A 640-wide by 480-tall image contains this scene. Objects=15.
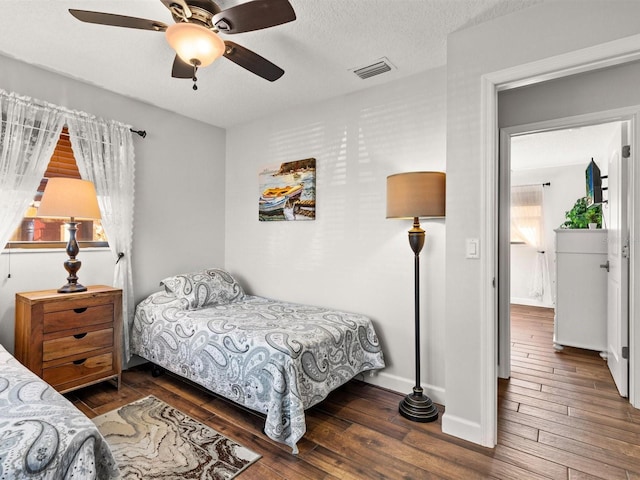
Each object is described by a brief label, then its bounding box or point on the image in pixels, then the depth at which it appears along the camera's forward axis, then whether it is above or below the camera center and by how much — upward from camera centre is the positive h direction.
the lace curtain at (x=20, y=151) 2.39 +0.66
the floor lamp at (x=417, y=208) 2.22 +0.23
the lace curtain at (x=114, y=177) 2.79 +0.56
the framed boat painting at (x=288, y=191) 3.25 +0.51
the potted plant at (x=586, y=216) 3.83 +0.32
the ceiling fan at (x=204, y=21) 1.53 +1.04
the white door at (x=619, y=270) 2.63 -0.20
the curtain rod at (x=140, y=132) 3.14 +1.02
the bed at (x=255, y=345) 2.03 -0.71
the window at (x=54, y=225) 2.56 +0.14
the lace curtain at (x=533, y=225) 6.02 +0.34
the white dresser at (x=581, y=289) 3.49 -0.47
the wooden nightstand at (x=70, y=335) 2.27 -0.66
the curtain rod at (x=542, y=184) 6.01 +1.07
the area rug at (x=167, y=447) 1.77 -1.17
